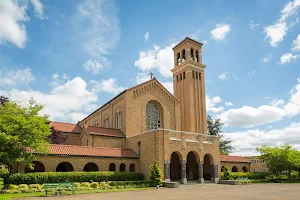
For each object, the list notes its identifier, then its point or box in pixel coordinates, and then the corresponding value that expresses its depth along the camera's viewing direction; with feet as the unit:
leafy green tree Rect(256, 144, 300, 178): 132.36
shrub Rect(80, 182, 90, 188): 77.22
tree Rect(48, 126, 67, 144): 124.98
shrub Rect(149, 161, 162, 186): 87.04
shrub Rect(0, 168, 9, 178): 70.95
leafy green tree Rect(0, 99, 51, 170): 68.13
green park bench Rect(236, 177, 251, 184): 108.27
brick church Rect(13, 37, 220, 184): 94.22
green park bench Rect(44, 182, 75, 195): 62.54
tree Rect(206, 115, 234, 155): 221.66
